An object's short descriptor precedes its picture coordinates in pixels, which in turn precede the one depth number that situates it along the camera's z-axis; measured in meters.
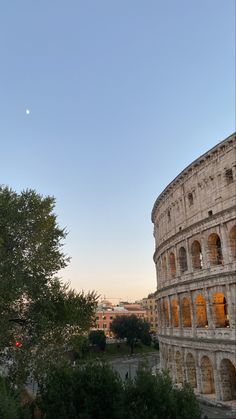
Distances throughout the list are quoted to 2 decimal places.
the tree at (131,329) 77.12
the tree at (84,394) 20.61
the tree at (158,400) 18.98
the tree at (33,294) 26.62
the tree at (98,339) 74.12
